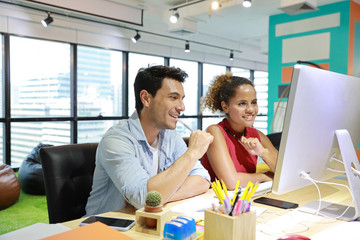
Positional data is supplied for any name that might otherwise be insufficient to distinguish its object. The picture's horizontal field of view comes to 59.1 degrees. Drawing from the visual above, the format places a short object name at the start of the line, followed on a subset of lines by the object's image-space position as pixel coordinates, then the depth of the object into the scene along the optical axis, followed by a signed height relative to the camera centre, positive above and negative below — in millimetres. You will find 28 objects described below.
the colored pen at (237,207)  895 -277
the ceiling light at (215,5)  3986 +1319
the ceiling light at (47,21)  4628 +1261
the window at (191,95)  7934 +355
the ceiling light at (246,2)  3679 +1247
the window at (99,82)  5991 +499
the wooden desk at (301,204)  1056 -408
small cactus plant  1033 -297
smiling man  1336 -215
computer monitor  996 -65
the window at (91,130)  6023 -440
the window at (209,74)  8289 +935
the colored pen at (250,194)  968 -260
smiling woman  1760 -171
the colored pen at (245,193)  972 -256
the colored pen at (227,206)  907 -277
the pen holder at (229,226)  874 -330
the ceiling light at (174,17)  4655 +1342
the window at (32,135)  5258 -510
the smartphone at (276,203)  1334 -402
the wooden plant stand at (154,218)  1009 -366
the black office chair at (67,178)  1446 -339
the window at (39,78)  5215 +491
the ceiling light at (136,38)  5859 +1292
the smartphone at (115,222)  1069 -399
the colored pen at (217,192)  938 -251
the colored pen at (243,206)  912 -278
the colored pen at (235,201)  907 -265
